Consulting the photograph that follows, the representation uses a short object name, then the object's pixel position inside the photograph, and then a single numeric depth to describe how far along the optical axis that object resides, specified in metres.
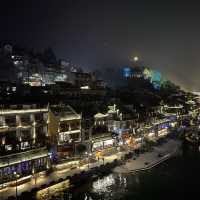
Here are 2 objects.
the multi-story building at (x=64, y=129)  49.94
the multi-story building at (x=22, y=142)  39.81
